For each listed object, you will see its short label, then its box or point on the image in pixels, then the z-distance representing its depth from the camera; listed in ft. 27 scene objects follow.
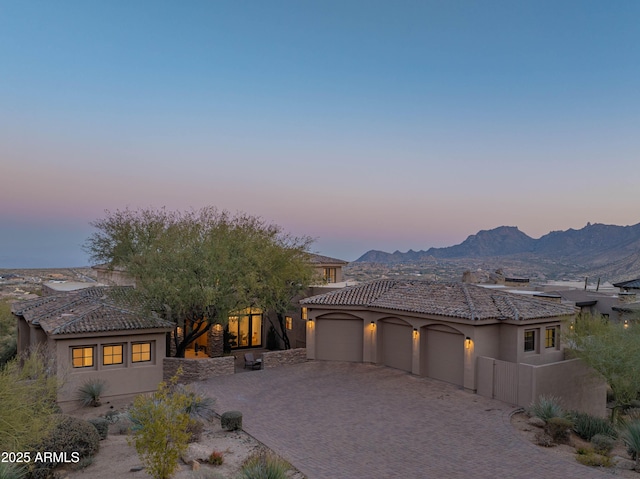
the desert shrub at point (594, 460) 35.68
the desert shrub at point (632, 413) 60.50
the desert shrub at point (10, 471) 24.88
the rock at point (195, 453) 33.40
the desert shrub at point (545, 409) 44.57
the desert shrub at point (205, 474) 28.78
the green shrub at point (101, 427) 38.71
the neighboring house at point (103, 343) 57.36
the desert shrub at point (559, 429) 41.04
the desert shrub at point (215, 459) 33.71
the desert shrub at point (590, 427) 44.27
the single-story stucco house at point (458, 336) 54.54
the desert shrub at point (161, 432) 27.76
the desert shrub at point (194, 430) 38.87
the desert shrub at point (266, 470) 27.91
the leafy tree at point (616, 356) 51.37
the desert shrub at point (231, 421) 42.80
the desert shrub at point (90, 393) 56.54
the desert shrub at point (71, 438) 31.99
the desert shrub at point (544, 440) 39.73
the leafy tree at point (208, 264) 67.46
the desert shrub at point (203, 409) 44.14
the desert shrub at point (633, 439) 36.84
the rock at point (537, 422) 45.07
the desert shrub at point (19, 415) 25.35
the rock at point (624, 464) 35.40
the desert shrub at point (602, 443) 39.70
